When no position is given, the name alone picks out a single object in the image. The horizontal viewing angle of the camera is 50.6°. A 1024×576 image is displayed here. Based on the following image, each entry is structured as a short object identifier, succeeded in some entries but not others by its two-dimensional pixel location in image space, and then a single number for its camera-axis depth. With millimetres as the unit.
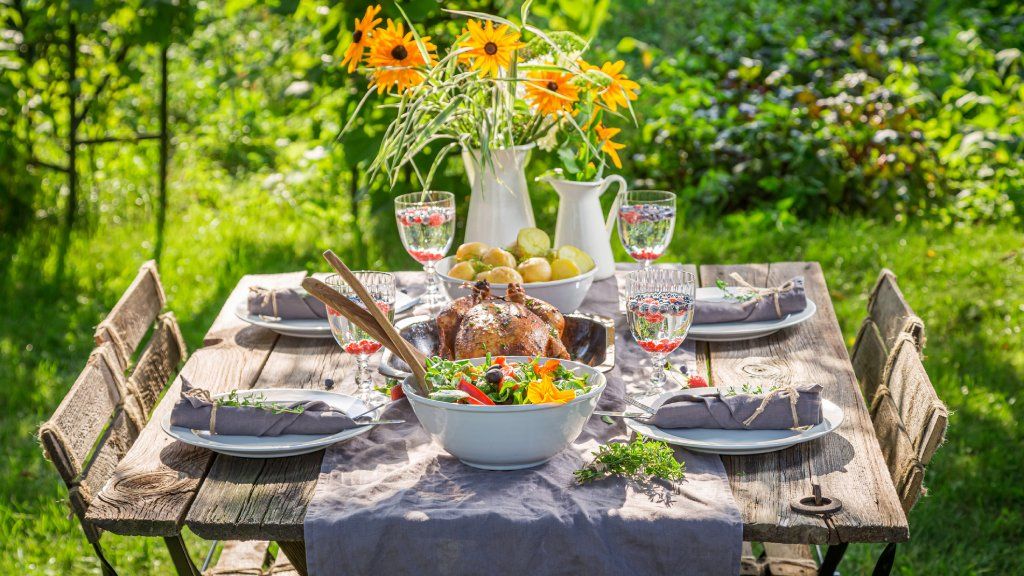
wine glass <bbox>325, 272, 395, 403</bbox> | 2059
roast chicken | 2059
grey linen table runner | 1643
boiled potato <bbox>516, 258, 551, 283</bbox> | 2471
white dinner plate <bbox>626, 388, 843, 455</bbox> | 1848
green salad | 1754
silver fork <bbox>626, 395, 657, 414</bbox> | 1985
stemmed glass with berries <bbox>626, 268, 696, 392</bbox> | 2033
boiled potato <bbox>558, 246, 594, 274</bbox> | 2572
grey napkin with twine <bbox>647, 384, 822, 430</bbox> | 1904
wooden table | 1670
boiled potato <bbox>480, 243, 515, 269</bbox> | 2498
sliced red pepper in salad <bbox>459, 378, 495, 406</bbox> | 1770
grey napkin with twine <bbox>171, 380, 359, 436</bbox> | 1901
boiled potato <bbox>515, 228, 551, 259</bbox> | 2572
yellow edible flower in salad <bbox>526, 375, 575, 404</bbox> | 1742
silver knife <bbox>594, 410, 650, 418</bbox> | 1945
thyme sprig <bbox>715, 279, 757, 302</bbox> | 2582
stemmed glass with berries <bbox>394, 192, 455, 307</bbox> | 2545
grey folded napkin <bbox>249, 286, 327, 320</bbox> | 2582
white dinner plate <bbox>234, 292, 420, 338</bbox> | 2520
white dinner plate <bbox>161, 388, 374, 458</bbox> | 1840
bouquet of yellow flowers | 2404
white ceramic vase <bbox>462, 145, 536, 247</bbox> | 2758
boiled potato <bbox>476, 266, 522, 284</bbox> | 2404
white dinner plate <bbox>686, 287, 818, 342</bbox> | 2467
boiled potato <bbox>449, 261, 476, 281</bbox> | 2504
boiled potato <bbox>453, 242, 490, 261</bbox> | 2570
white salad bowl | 1727
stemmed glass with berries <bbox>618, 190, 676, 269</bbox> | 2607
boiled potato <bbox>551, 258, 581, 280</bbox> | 2512
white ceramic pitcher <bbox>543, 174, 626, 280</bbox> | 2764
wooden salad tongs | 1848
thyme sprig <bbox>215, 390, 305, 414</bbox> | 1914
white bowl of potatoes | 2449
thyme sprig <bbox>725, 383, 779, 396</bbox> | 1957
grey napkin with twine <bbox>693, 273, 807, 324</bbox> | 2523
